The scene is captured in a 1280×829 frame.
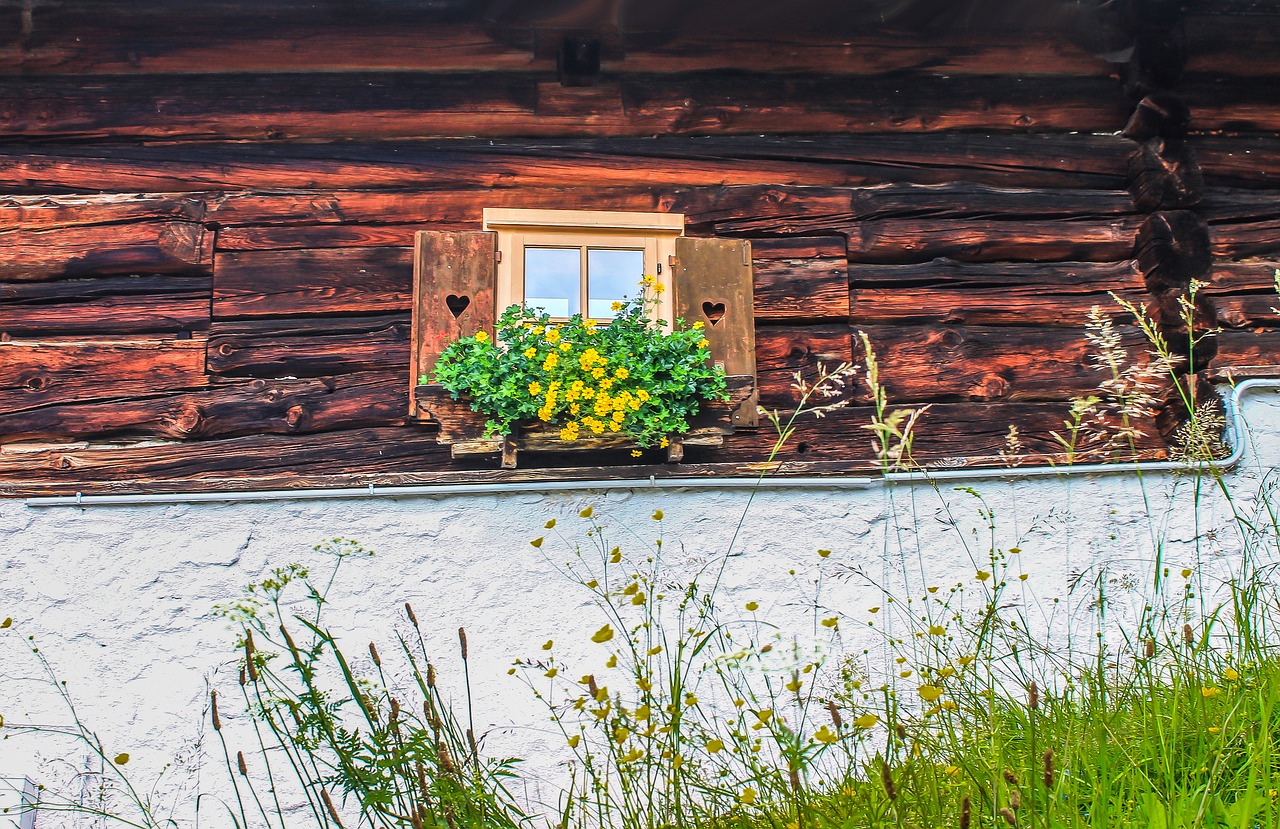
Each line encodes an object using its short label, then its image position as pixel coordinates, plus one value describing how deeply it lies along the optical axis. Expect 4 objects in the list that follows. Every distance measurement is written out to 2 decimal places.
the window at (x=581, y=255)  4.25
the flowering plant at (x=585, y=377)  3.81
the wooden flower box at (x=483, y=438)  3.87
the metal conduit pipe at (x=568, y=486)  3.85
